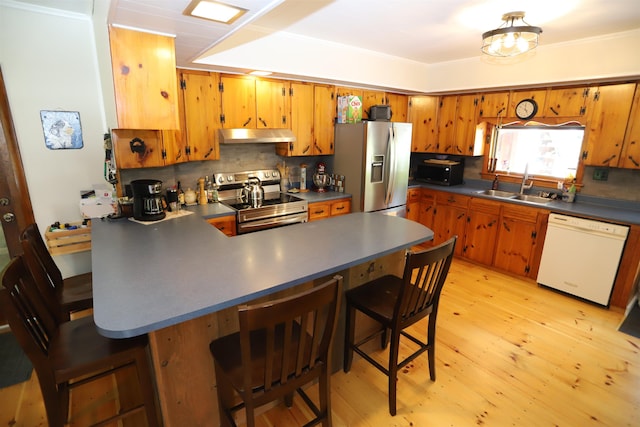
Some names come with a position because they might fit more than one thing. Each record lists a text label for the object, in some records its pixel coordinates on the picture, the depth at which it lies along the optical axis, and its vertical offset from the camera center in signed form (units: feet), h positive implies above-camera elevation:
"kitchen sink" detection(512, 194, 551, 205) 11.84 -1.81
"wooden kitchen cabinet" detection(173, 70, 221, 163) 9.39 +0.84
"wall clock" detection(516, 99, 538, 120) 11.83 +1.60
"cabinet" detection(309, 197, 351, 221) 11.64 -2.31
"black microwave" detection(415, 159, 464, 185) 14.42 -1.01
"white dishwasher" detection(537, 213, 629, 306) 9.71 -3.32
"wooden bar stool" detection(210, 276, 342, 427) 3.62 -2.98
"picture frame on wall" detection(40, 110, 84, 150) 8.19 +0.30
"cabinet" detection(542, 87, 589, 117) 10.73 +1.73
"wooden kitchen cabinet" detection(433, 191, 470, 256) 13.56 -2.91
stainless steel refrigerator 12.05 -0.50
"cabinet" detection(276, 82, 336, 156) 11.71 +1.04
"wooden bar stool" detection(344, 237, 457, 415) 5.43 -3.05
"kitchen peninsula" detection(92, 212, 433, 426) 4.12 -2.03
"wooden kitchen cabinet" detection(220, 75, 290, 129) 10.17 +1.42
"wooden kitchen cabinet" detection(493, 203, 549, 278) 11.39 -3.25
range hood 9.98 +0.32
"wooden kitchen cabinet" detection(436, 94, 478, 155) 13.70 +1.17
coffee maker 8.13 -1.43
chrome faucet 12.71 -1.24
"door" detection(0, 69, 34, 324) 7.77 -1.34
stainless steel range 10.09 -1.95
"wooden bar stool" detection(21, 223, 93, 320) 5.90 -2.95
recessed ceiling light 4.64 +2.04
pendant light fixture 7.29 +2.76
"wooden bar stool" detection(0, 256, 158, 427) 4.20 -3.01
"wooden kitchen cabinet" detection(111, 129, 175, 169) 8.37 -0.12
